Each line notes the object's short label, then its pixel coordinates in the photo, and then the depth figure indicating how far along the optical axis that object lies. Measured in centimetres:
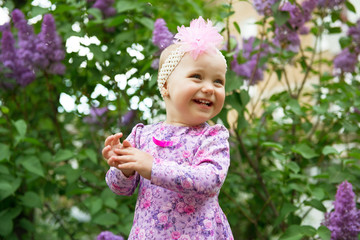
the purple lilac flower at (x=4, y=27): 234
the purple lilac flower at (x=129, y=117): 228
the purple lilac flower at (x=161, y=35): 169
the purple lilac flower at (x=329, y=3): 230
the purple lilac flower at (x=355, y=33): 243
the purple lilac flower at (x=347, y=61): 245
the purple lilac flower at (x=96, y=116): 254
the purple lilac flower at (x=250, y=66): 219
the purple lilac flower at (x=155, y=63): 188
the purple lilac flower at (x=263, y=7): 212
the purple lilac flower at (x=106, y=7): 226
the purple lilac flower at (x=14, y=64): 216
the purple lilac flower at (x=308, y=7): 218
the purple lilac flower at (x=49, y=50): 196
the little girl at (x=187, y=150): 109
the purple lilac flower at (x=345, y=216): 165
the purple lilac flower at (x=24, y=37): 208
